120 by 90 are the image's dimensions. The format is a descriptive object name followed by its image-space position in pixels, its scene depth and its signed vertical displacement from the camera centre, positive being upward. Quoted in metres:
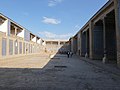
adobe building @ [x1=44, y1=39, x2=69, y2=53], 47.56 +1.20
